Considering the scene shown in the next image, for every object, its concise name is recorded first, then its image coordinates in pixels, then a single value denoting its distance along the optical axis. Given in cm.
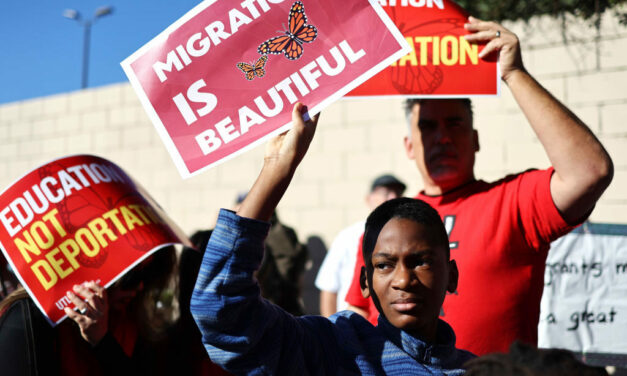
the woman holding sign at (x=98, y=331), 205
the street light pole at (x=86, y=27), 1572
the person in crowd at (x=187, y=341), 238
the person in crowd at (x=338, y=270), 408
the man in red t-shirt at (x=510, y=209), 161
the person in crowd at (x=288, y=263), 460
